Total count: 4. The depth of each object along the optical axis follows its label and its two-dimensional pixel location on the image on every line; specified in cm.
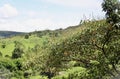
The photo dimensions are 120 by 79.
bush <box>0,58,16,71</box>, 8001
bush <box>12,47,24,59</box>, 9609
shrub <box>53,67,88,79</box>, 1288
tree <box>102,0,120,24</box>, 1247
